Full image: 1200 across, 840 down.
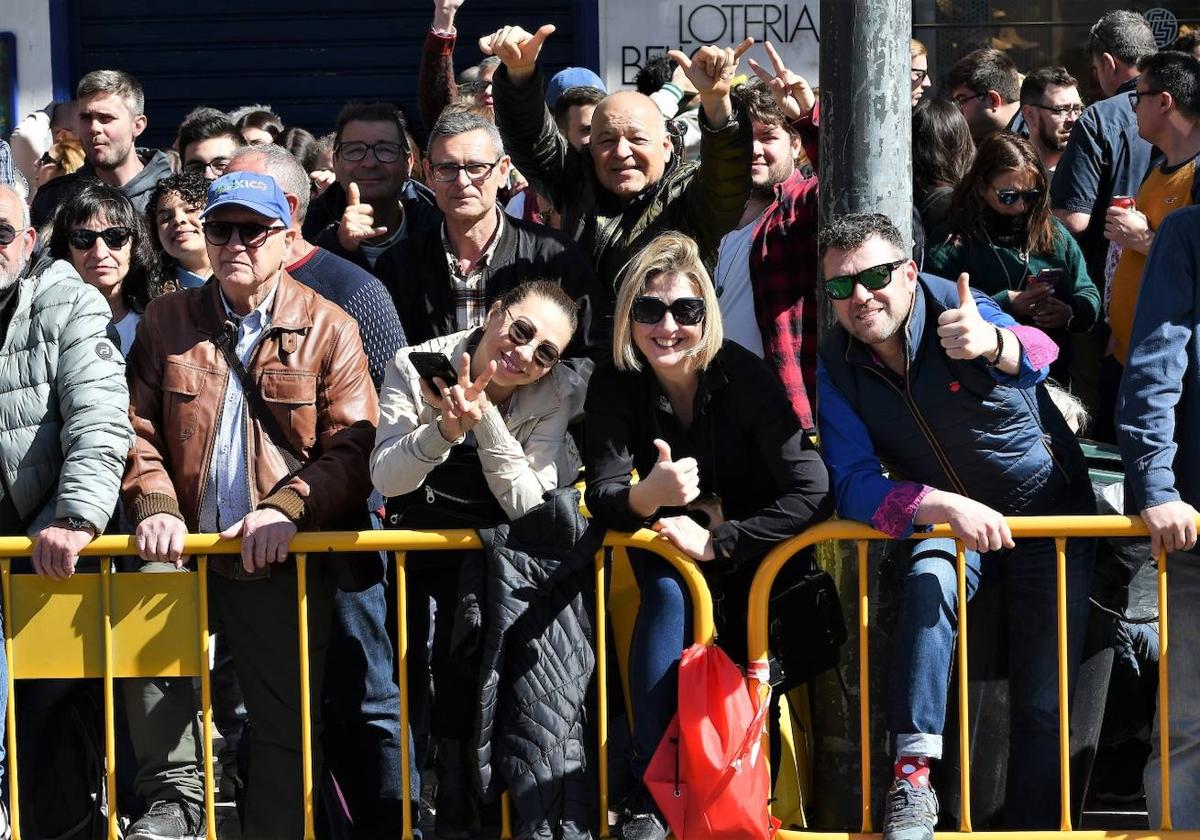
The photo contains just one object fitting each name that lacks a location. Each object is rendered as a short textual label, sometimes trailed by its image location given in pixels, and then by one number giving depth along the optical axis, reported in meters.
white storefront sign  21.55
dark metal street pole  9.76
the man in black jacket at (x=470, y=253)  11.11
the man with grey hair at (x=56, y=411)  9.52
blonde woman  9.26
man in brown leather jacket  9.84
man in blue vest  9.17
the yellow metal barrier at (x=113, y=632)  9.60
